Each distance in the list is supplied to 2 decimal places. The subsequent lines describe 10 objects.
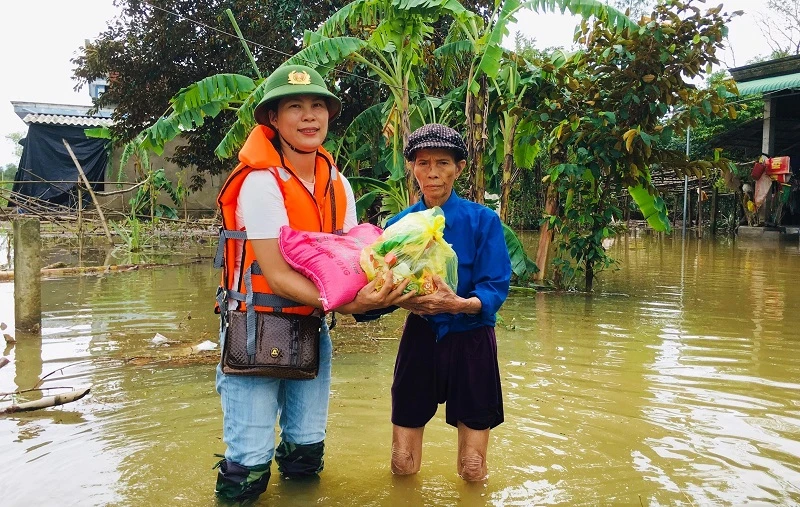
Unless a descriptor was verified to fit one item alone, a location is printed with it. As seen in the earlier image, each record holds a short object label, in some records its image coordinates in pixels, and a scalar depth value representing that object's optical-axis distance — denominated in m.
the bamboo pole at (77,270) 9.70
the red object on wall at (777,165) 15.96
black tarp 20.20
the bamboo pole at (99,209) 12.72
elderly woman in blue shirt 2.91
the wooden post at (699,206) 20.22
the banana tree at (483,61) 7.17
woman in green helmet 2.60
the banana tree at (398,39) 7.23
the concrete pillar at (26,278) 6.32
